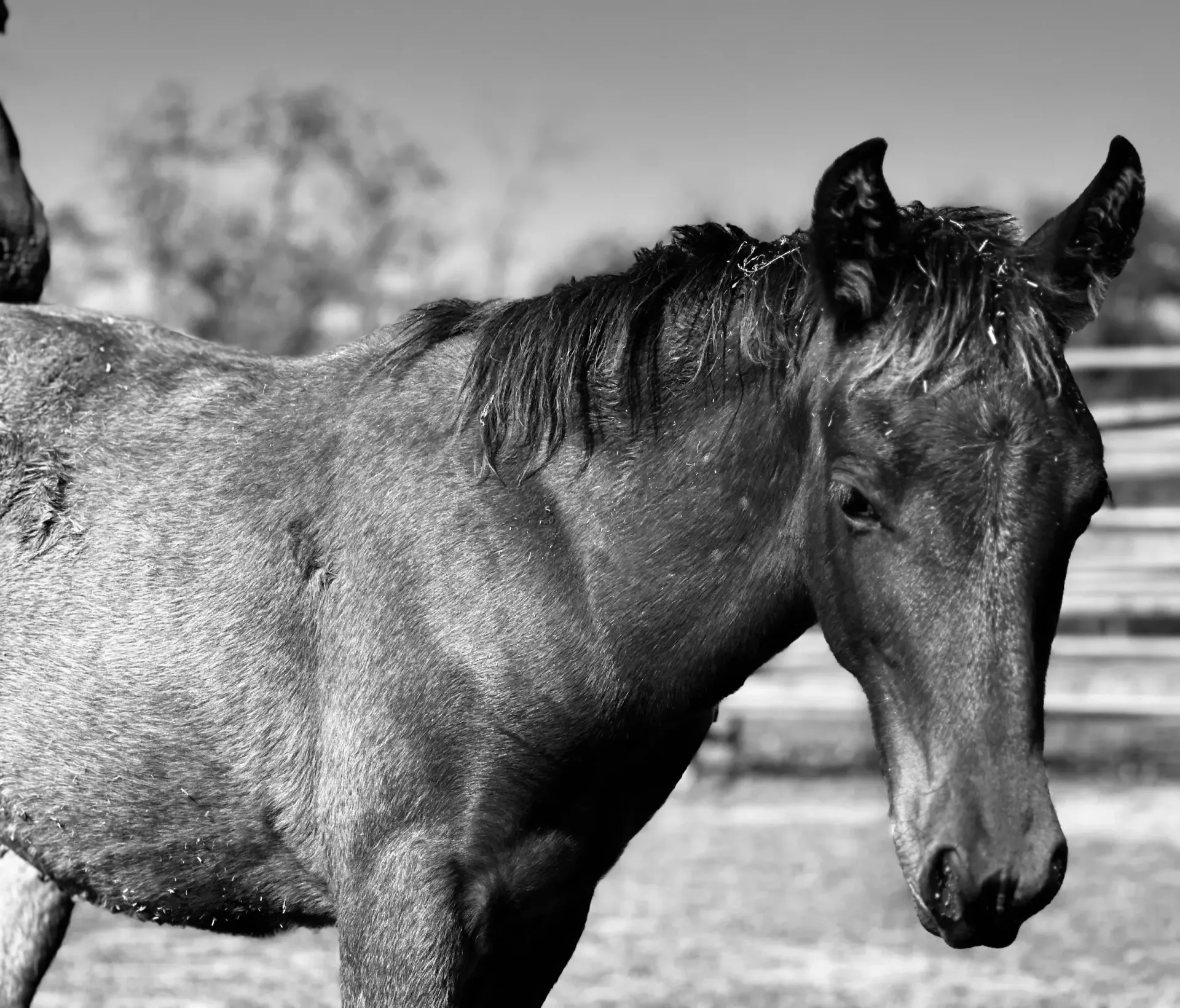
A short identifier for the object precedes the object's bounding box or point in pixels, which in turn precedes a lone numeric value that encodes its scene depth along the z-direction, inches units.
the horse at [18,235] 151.0
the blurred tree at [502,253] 1427.2
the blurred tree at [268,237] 1274.6
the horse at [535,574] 87.6
